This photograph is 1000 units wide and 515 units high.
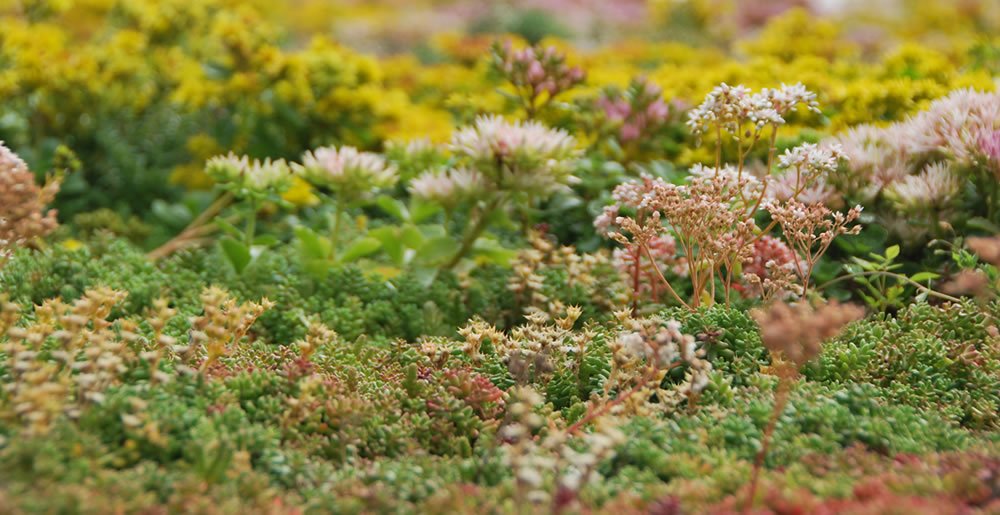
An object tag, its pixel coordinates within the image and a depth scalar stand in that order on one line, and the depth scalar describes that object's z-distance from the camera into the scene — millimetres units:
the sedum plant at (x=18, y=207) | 2307
